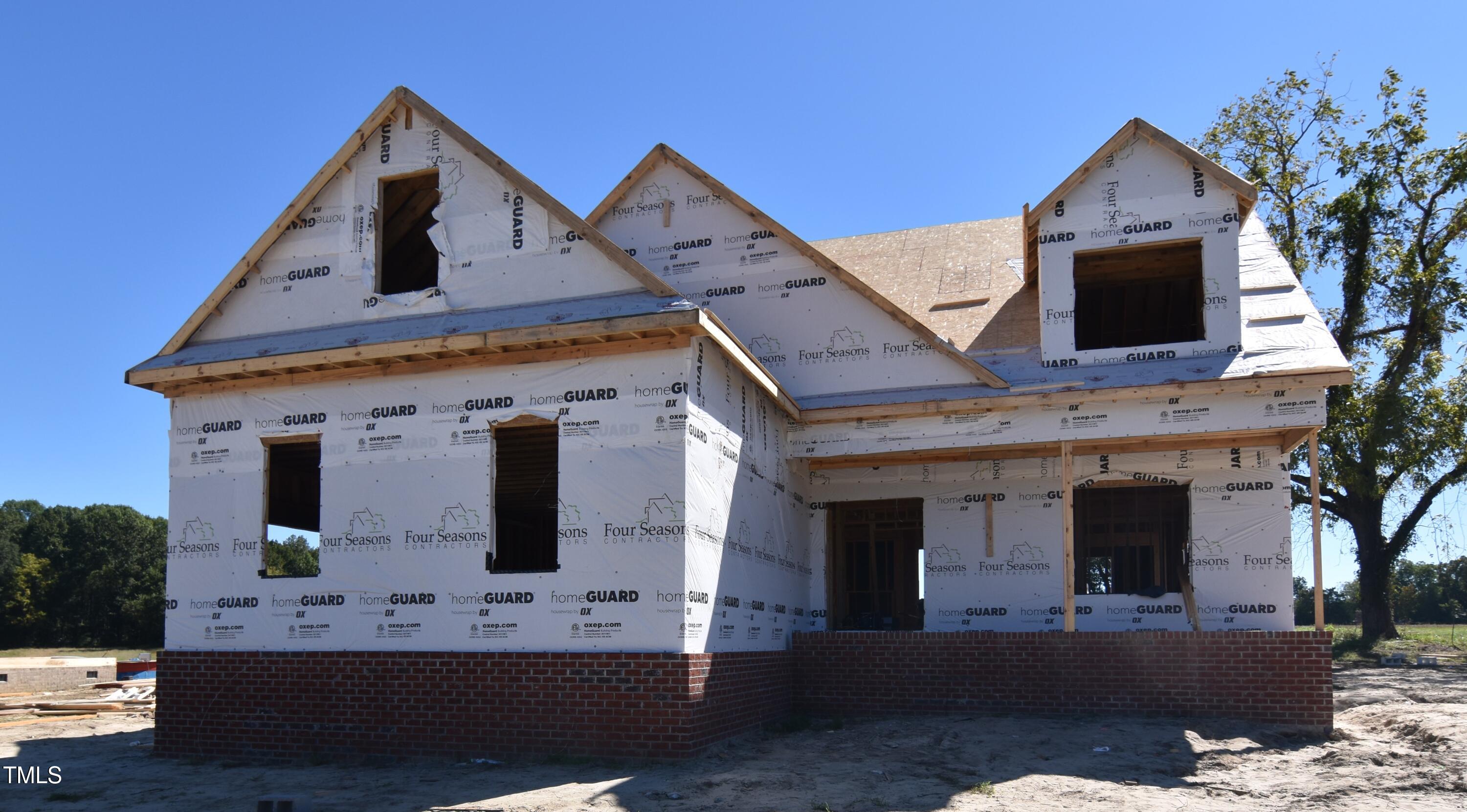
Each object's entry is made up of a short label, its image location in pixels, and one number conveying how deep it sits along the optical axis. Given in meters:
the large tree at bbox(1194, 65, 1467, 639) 24.25
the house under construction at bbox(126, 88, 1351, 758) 11.26
